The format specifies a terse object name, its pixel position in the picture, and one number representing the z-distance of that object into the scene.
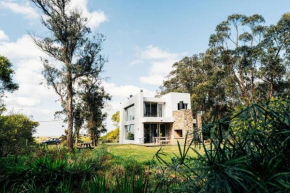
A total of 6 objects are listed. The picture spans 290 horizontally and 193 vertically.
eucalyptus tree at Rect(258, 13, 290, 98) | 19.84
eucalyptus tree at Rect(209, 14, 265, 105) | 21.98
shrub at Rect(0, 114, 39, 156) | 5.88
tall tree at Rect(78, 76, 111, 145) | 21.17
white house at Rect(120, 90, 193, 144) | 20.05
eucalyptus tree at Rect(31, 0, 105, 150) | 14.58
